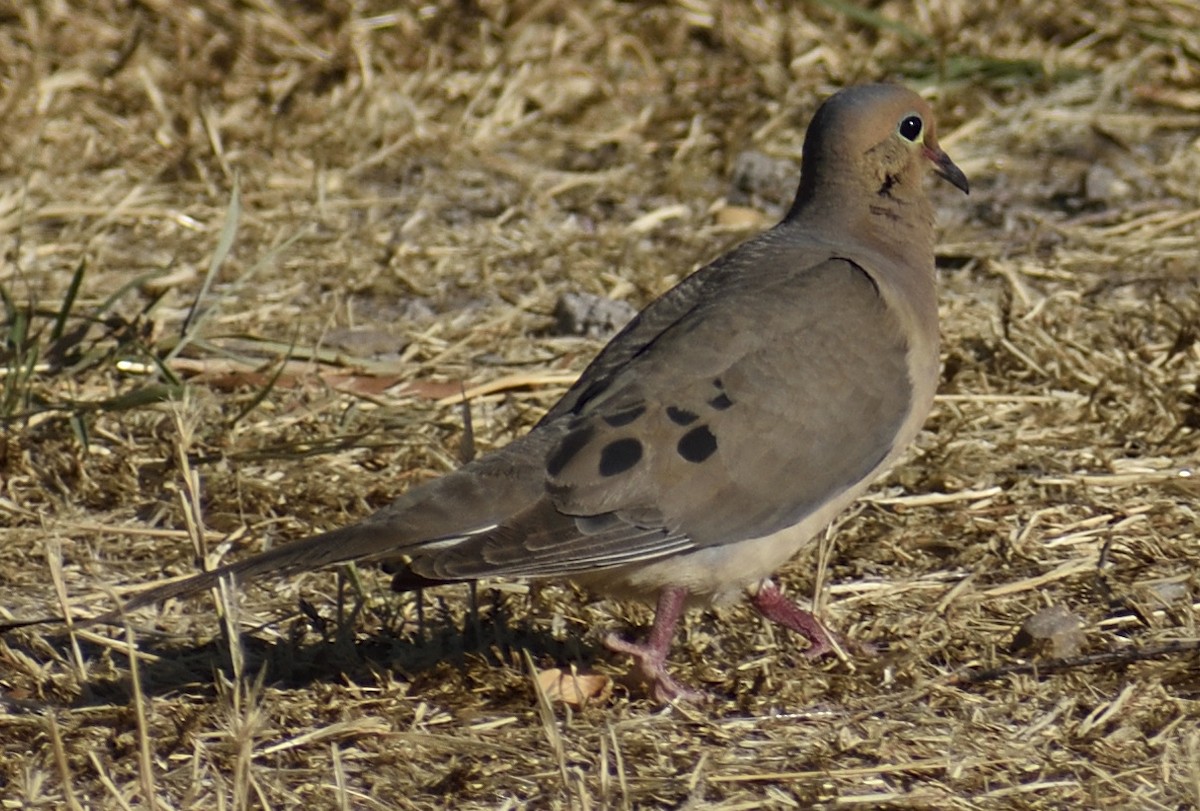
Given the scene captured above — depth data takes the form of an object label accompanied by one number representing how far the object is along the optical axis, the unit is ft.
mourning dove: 21.81
